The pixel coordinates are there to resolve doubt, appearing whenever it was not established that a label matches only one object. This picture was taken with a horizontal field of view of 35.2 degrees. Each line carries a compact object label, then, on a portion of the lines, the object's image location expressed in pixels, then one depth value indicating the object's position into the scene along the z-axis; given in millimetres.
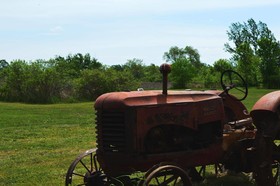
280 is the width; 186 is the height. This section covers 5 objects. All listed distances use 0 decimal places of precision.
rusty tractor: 5371
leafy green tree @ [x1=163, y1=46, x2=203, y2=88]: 62875
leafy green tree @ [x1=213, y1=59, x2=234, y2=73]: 69375
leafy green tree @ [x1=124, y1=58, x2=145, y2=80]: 85231
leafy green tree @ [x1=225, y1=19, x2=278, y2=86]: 60000
